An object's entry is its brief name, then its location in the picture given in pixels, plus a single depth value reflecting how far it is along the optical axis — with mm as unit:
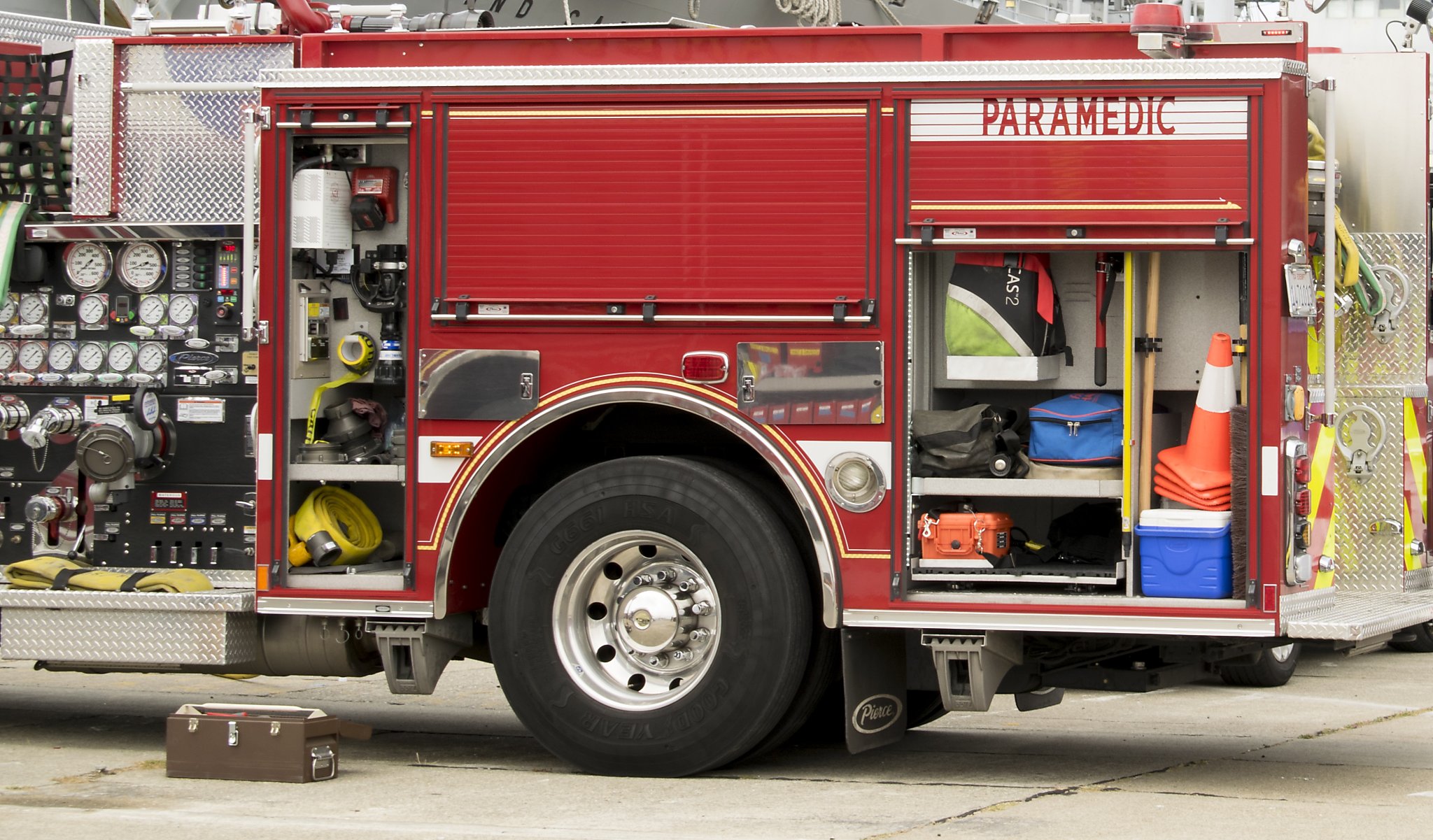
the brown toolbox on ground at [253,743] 15633
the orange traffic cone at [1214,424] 14969
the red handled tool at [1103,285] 15383
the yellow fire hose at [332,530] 16625
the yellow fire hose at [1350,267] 15781
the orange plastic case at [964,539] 15430
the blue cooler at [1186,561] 14758
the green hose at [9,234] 17812
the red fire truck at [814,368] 14977
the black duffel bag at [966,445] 15461
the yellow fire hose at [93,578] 17062
